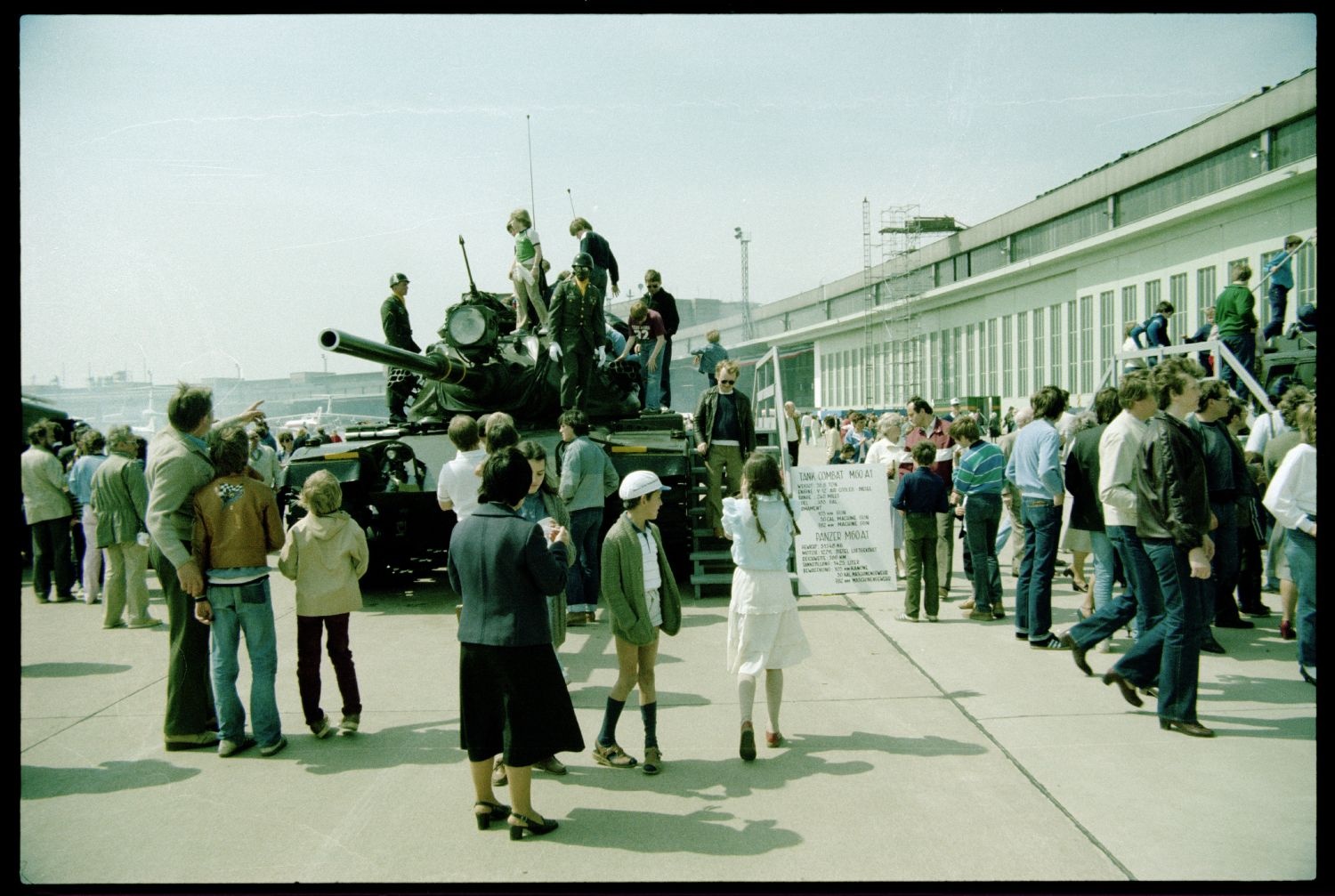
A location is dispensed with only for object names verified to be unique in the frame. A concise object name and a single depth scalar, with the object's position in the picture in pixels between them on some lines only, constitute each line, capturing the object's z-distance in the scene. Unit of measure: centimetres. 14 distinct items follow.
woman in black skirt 389
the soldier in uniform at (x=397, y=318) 992
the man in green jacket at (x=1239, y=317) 956
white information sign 846
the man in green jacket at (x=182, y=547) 496
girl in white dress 483
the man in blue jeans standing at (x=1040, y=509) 685
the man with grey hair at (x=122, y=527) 720
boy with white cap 463
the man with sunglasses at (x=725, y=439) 916
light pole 1027
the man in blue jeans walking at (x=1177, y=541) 488
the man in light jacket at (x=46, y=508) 889
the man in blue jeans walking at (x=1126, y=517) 518
